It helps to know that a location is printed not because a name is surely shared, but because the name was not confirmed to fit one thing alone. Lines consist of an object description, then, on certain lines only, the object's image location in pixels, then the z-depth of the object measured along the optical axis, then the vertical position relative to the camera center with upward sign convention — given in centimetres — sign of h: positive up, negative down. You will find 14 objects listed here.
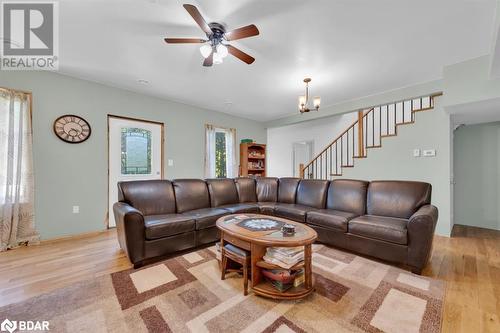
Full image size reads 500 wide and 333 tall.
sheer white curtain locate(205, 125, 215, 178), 489 +39
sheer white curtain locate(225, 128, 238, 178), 536 +37
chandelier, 312 +101
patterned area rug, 139 -107
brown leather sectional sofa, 216 -64
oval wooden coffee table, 162 -68
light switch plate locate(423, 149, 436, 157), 332 +23
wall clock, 311 +62
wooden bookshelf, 552 +23
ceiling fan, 176 +118
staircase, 424 +56
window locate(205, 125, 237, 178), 494 +38
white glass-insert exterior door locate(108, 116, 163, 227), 365 +31
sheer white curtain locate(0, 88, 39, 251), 270 -6
